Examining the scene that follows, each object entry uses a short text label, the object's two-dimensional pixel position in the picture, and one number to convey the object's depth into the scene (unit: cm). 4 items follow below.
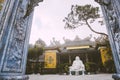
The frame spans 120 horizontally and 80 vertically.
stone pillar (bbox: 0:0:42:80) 218
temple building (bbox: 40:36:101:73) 1296
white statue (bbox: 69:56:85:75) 969
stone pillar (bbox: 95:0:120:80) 235
